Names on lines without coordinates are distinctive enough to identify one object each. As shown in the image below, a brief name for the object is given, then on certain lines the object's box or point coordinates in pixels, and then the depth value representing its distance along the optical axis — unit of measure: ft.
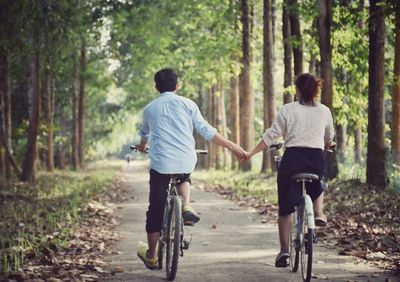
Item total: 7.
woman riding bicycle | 44.88
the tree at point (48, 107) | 147.64
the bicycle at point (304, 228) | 41.65
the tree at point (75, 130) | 233.76
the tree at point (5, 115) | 138.76
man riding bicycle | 45.65
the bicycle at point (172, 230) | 43.91
